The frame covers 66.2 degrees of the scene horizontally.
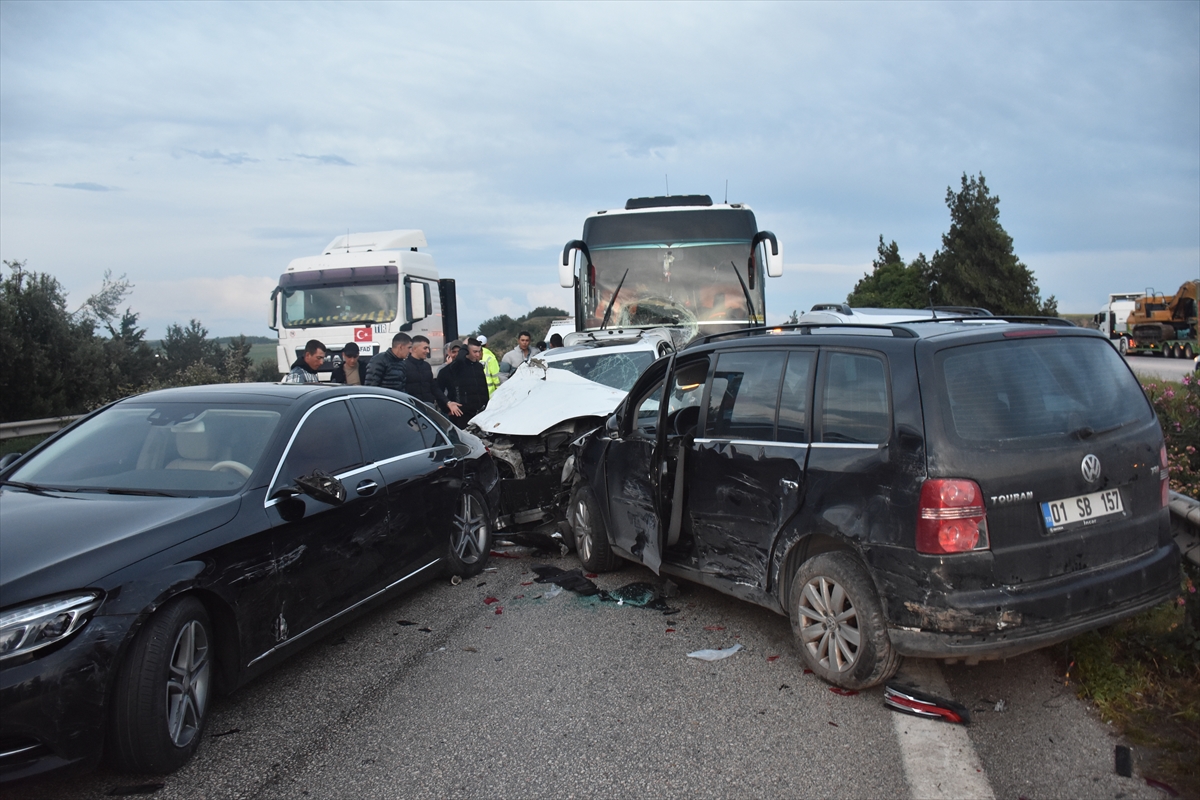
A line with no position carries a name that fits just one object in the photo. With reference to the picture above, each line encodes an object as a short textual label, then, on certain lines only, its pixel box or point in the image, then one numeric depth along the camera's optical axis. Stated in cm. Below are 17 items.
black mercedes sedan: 348
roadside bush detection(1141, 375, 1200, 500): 662
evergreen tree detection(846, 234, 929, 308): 4879
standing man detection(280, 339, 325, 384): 981
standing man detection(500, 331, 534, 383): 1543
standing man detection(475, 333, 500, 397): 1432
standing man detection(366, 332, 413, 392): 1055
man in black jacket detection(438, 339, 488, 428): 1220
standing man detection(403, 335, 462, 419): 1094
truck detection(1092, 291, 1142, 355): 4408
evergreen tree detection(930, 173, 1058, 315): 4191
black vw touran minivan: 395
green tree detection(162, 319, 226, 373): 3816
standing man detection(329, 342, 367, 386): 1063
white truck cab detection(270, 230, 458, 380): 1736
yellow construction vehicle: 3993
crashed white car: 896
